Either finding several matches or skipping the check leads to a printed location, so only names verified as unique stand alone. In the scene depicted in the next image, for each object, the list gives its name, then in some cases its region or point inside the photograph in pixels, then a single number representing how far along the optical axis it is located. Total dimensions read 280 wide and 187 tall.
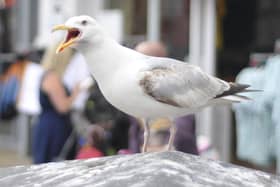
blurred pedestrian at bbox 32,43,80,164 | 10.32
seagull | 4.49
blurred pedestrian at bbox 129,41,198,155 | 7.29
